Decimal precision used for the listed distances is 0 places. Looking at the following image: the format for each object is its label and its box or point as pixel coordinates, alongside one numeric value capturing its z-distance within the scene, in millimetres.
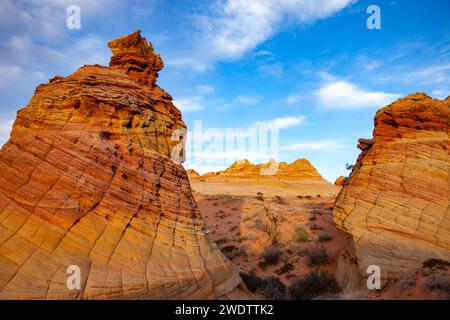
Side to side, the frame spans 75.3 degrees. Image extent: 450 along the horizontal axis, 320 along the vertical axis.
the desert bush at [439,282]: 9007
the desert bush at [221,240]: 22444
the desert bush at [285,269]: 15659
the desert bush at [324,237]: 18906
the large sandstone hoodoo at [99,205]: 6727
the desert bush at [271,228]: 20872
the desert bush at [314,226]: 21725
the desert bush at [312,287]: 12211
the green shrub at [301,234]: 20109
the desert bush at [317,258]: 15922
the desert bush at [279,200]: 41272
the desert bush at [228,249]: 19925
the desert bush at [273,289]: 11414
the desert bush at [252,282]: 11959
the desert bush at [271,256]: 17078
